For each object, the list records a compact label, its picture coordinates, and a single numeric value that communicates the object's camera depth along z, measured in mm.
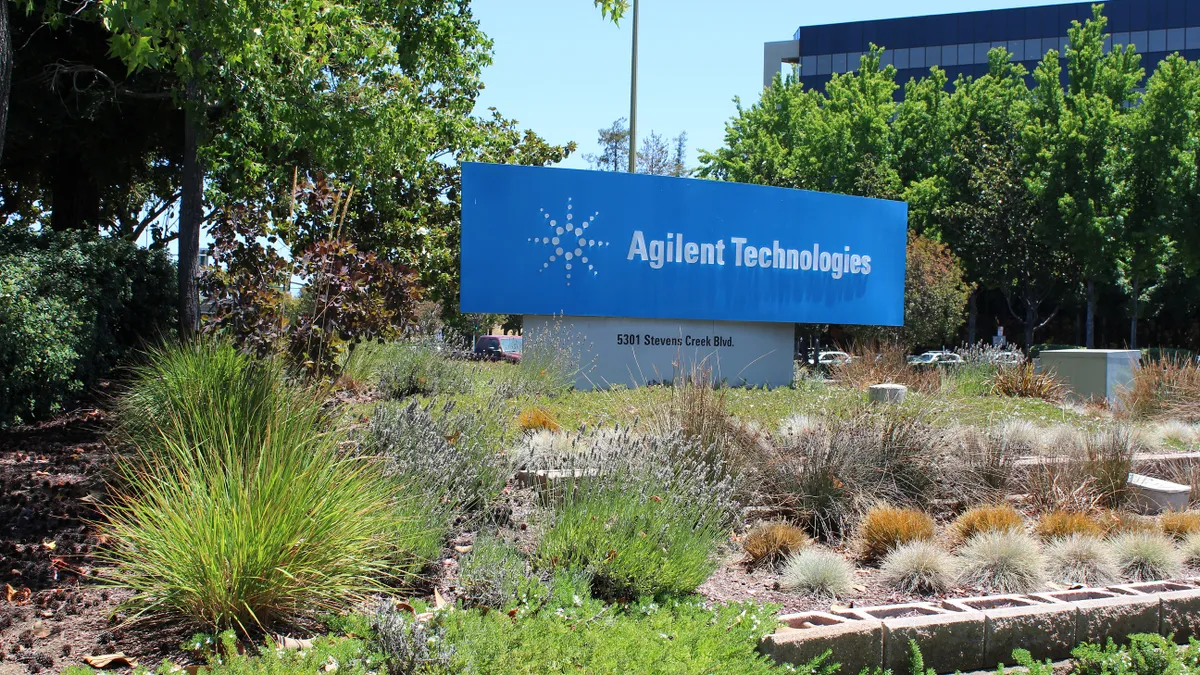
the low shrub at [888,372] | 14086
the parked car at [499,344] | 29084
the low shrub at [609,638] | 3775
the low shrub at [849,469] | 6875
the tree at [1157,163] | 29781
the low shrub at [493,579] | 4582
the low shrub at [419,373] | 11102
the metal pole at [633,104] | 19141
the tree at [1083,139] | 31469
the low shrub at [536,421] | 8758
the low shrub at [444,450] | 5695
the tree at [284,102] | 9438
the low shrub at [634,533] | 4906
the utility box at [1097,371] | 14422
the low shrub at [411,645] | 3652
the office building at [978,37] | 61938
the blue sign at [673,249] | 13625
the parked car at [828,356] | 20119
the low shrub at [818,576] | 5387
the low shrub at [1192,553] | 6367
